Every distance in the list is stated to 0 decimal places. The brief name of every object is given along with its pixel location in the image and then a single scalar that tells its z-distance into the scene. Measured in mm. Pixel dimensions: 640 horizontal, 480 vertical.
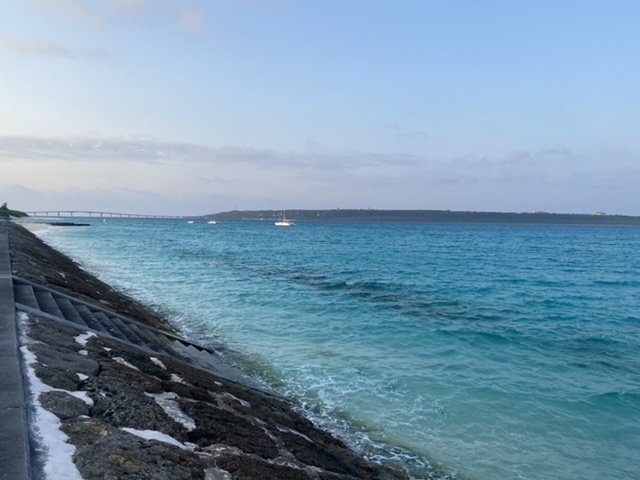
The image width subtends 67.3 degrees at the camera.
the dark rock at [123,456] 4137
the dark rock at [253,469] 4945
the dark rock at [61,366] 5906
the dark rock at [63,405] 5068
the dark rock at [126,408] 5312
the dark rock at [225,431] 5629
